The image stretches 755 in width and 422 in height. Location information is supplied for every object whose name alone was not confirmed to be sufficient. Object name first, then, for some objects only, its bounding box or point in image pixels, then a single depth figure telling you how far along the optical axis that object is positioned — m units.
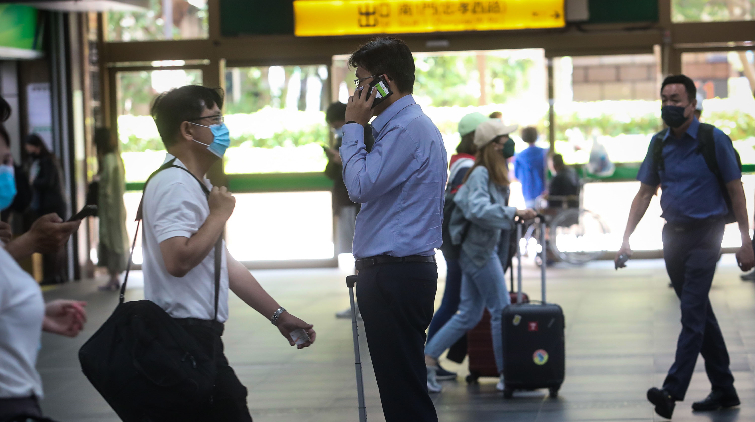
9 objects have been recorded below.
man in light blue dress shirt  6.87
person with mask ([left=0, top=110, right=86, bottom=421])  4.59
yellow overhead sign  25.87
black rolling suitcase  12.03
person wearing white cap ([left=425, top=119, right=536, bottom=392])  12.02
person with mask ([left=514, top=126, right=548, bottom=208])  26.72
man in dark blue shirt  10.70
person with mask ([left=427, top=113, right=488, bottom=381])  13.18
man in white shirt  6.19
